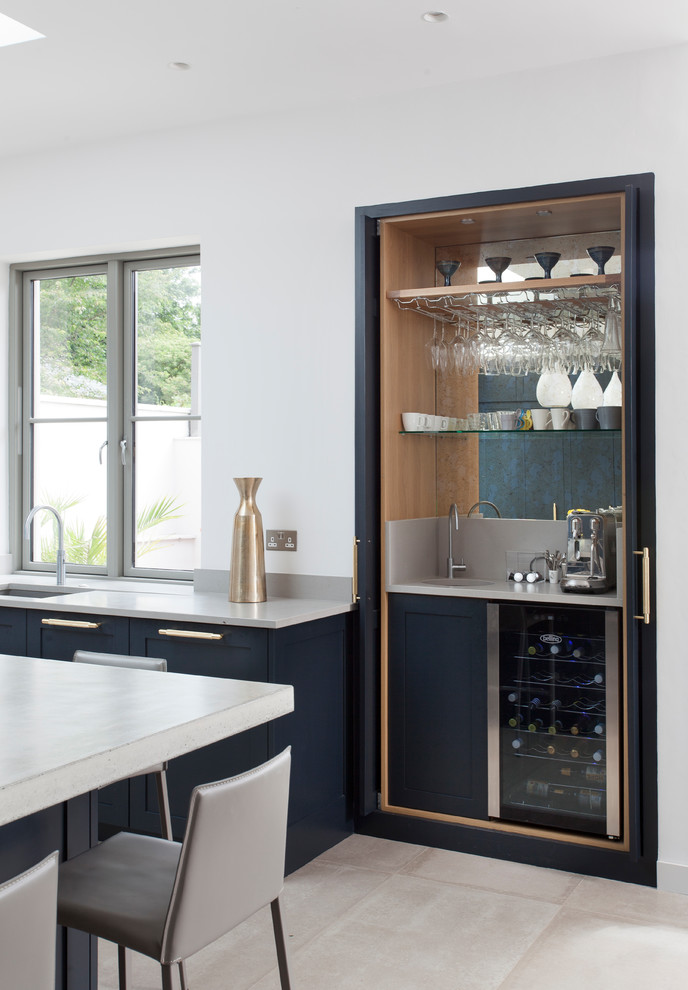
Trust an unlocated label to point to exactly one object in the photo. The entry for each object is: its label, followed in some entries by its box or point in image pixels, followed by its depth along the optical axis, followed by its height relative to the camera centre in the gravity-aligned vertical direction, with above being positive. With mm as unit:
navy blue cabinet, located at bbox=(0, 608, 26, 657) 3885 -594
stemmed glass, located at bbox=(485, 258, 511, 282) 3830 +850
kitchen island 1565 -454
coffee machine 3564 -263
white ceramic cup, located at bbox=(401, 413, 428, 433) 3863 +235
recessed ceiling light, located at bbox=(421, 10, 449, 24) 3144 +1505
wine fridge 3432 -850
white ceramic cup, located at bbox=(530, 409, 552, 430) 3740 +239
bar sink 3955 -411
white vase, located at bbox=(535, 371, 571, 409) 3803 +360
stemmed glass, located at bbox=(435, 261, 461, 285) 3900 +852
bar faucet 4102 -171
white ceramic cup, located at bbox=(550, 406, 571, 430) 3693 +242
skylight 3387 +1561
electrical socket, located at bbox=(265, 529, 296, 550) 4031 -237
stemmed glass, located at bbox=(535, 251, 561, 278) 3734 +849
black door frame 3281 -131
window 4629 +341
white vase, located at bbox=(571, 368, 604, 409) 3723 +344
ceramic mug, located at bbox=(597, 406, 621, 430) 3539 +233
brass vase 3775 -265
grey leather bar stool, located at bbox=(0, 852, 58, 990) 1322 -620
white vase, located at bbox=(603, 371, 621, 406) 3691 +338
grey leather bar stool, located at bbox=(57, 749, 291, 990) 1691 -756
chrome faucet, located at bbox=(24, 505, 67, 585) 4469 -345
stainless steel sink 4381 -505
